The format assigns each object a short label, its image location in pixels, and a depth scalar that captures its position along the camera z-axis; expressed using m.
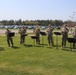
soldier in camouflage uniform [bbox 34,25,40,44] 14.43
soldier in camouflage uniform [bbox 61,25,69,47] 12.77
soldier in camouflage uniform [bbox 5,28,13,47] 13.25
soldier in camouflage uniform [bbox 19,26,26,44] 14.31
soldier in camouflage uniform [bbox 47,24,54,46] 13.57
